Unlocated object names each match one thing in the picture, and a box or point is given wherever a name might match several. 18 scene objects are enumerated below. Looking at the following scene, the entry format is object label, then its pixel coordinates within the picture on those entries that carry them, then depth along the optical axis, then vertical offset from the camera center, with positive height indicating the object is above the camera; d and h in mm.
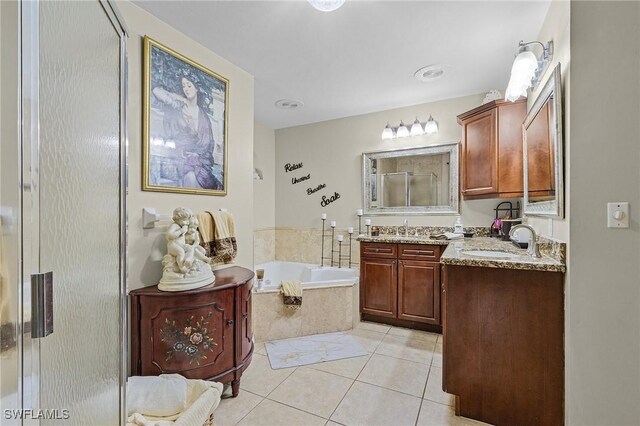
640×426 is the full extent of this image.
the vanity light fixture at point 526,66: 1628 +919
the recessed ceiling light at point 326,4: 1530 +1212
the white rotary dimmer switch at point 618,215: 1208 -13
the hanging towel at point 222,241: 1996 -211
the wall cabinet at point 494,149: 2371 +599
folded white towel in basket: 1198 -911
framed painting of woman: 1753 +648
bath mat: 2219 -1230
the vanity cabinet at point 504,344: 1404 -737
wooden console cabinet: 1500 -702
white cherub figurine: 1594 -282
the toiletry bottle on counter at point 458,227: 2943 -162
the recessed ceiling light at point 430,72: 2443 +1331
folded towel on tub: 2605 -804
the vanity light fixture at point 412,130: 3080 +1000
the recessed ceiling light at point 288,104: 3195 +1337
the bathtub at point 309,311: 2592 -1001
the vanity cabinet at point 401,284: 2719 -768
